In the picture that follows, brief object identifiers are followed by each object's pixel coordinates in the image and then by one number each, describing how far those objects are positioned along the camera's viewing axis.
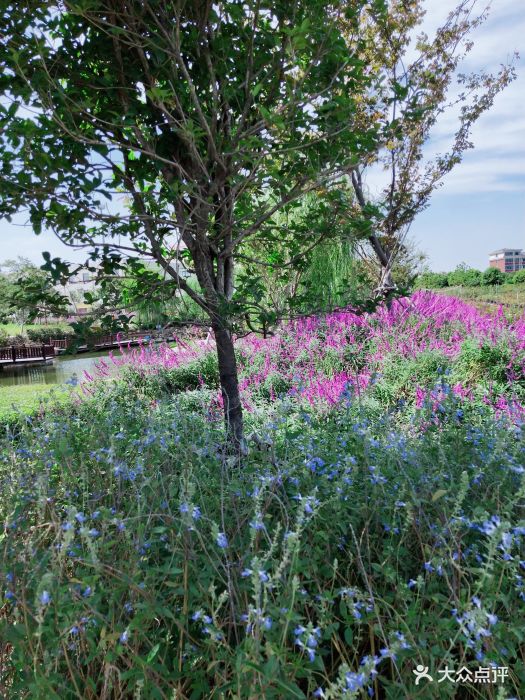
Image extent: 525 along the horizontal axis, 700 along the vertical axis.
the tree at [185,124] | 2.47
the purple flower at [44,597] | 1.21
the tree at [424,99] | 8.30
